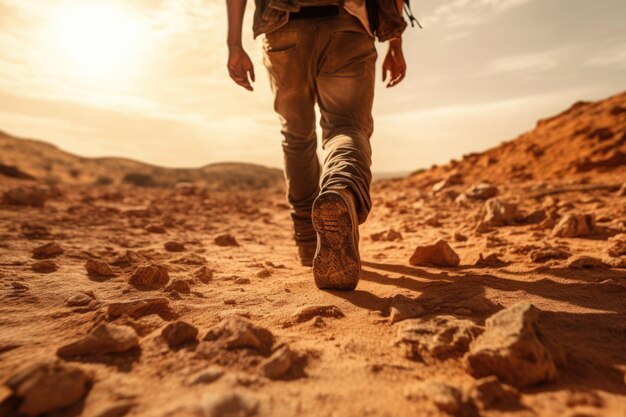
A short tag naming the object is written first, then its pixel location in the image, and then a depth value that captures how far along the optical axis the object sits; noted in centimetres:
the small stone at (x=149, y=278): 146
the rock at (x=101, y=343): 84
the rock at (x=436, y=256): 183
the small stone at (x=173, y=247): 232
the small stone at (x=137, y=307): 109
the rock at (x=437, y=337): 87
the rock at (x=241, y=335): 86
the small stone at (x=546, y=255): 173
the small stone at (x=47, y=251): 184
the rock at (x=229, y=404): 63
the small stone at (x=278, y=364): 77
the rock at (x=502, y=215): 277
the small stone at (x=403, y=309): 107
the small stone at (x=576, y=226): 218
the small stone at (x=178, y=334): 90
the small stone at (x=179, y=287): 139
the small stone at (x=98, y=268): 160
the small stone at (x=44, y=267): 159
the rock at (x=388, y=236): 276
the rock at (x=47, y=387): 66
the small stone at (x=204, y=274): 160
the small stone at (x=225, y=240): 270
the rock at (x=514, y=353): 74
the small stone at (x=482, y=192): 477
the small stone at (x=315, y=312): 112
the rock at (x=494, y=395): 68
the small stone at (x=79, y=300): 120
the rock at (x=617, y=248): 167
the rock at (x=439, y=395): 66
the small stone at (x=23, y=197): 398
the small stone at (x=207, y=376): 73
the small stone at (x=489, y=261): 174
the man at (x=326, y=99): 132
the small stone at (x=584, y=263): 156
